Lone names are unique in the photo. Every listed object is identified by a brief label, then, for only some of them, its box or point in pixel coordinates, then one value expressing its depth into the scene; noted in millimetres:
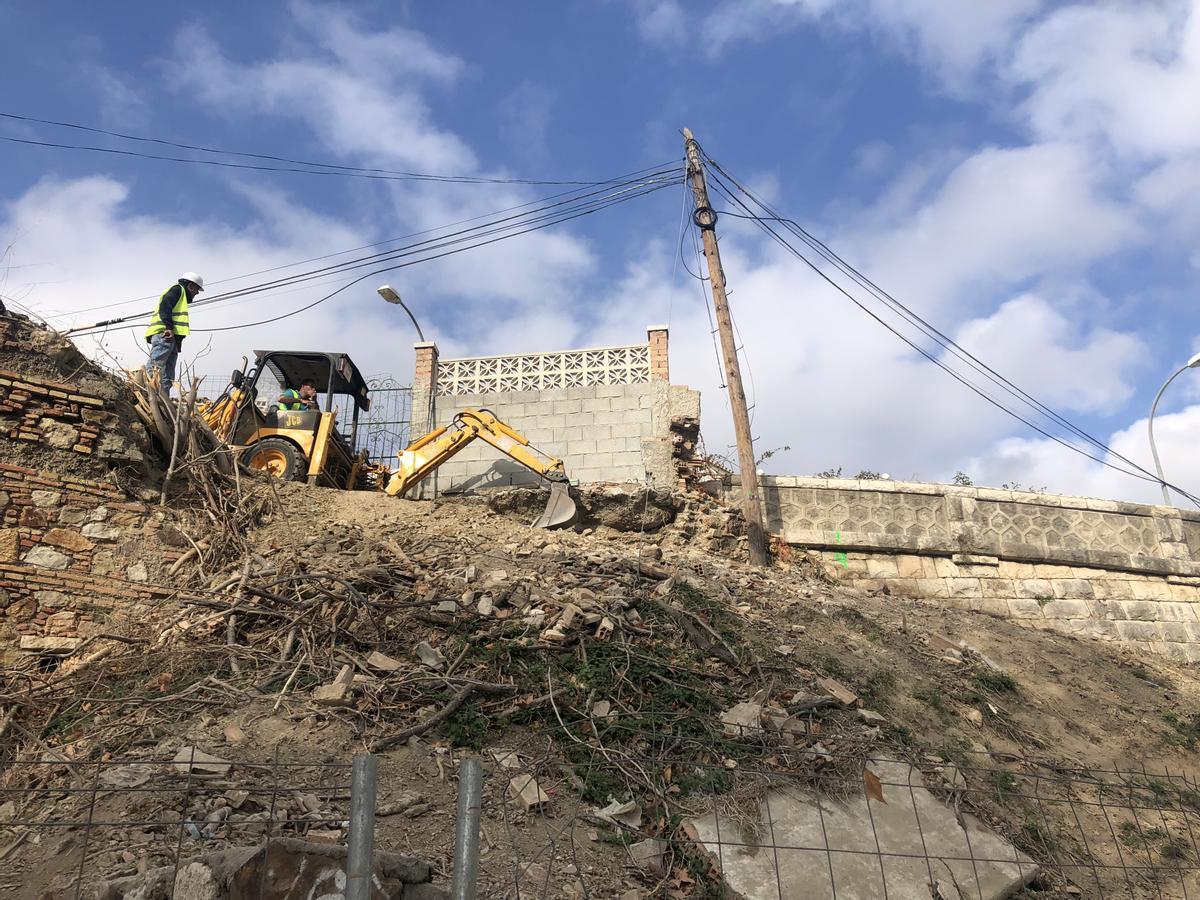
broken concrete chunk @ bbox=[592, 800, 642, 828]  5000
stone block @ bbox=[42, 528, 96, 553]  7301
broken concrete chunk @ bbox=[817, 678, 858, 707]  6551
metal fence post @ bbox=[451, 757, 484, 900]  2436
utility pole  10859
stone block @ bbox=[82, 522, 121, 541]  7543
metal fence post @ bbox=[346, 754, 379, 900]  2375
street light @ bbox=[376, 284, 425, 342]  14352
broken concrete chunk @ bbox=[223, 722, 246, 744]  5477
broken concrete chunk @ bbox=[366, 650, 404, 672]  6324
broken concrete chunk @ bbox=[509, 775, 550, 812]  4992
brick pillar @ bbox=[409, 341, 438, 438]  13273
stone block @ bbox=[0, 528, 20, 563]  6992
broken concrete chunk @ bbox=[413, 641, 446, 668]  6422
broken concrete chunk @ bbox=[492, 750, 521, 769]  5402
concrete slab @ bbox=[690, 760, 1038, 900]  4627
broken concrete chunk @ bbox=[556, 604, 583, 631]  6922
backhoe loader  11148
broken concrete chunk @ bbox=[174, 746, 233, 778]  4942
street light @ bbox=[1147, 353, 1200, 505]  13750
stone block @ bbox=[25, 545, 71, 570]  7129
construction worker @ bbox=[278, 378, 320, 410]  11930
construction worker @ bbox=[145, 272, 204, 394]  9789
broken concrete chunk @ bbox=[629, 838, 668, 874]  4652
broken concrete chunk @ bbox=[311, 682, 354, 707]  5887
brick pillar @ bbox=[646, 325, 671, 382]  12836
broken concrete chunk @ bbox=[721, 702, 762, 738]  5875
